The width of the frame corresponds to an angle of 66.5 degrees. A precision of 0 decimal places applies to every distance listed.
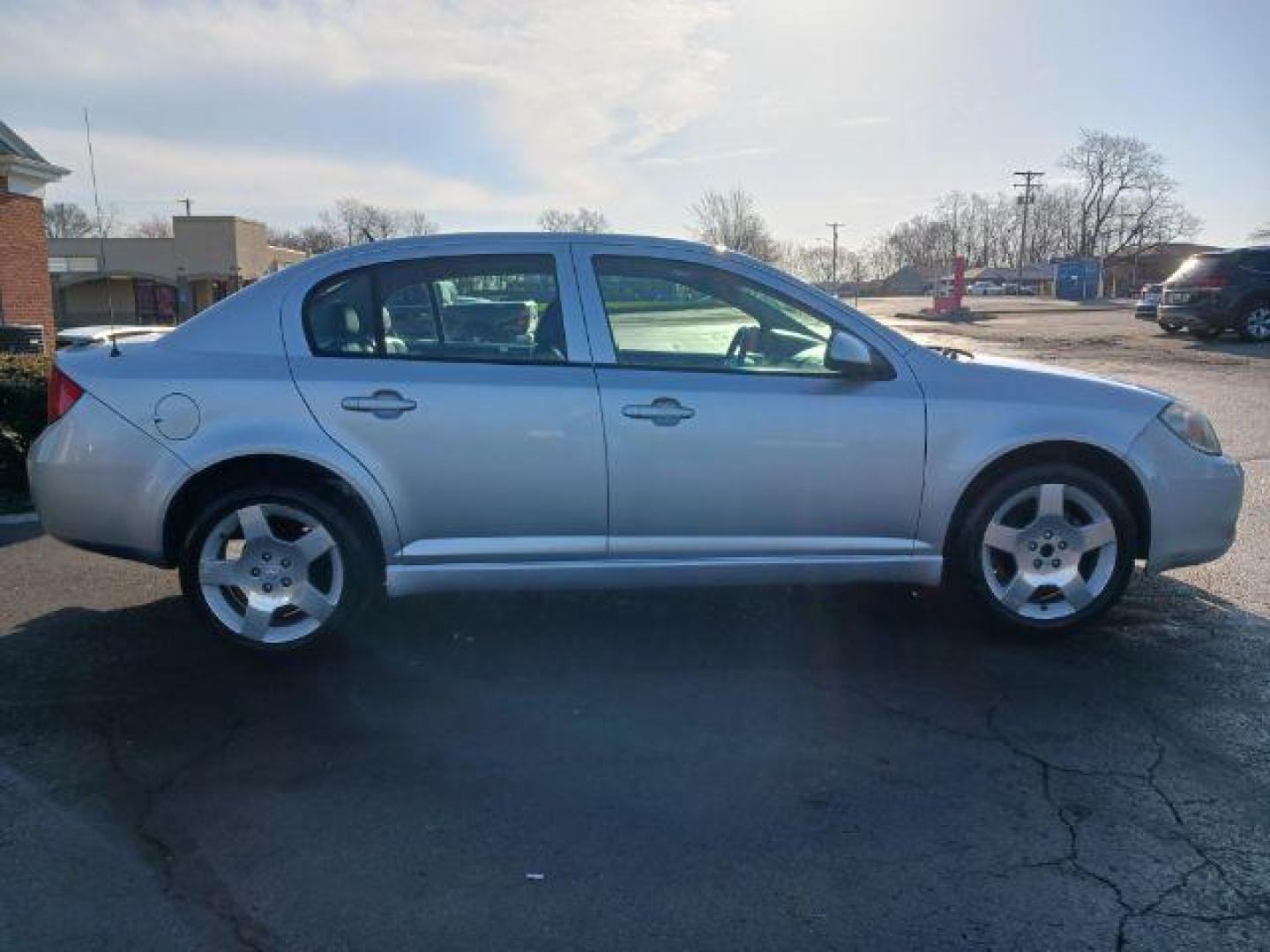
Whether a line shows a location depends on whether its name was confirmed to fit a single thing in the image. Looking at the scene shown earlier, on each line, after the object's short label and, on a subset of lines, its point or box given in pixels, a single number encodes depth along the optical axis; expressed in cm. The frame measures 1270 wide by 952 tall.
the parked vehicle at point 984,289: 9225
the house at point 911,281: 10750
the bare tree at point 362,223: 7581
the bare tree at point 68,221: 8431
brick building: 1759
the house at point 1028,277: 9806
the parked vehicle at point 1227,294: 1911
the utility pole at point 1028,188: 9788
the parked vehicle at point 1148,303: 3053
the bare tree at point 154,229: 8526
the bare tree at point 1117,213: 10706
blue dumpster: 6638
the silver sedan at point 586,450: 396
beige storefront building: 5312
